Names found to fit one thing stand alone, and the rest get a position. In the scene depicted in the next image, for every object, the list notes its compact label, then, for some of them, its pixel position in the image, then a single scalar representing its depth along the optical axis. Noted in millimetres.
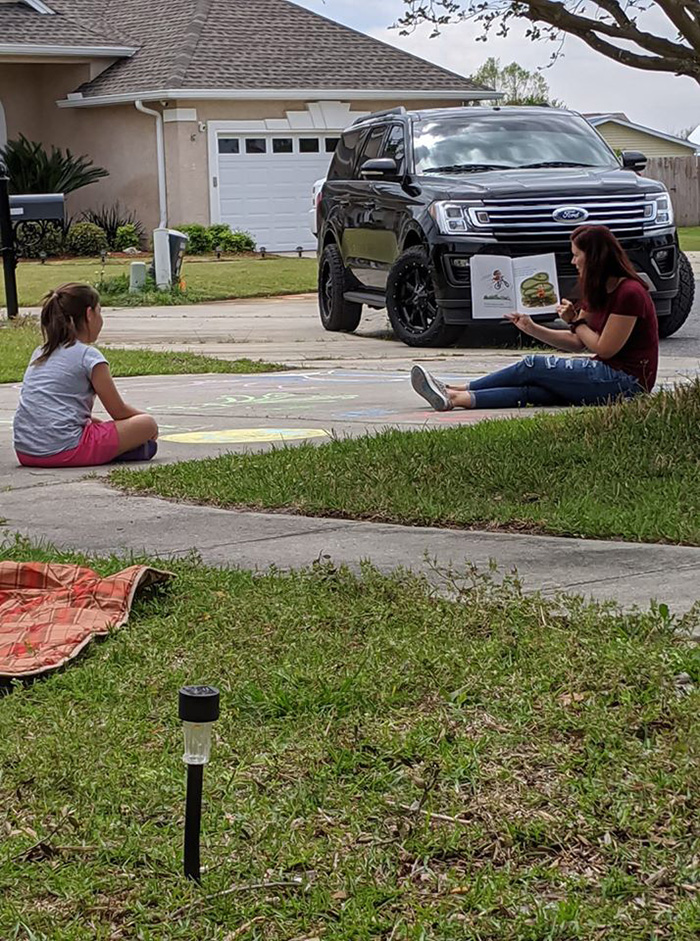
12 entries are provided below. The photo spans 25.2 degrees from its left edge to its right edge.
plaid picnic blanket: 4777
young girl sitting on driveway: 8336
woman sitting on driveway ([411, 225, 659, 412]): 9062
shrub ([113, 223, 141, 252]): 31328
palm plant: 32094
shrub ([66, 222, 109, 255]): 30750
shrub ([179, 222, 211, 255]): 30075
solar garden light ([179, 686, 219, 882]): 2967
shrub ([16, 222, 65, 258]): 30609
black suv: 13656
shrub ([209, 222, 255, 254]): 30594
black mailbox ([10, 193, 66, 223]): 18250
